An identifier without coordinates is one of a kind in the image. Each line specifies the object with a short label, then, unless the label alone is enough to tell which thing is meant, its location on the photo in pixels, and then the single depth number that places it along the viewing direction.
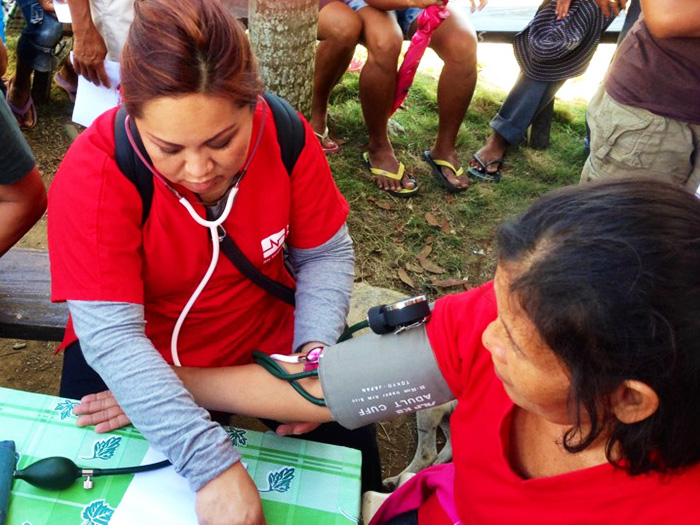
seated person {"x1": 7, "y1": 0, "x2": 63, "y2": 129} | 4.16
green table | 1.21
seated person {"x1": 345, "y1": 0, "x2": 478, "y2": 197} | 3.84
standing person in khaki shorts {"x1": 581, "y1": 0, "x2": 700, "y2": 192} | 2.35
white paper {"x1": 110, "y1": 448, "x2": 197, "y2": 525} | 1.21
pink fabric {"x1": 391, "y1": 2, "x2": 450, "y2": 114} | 3.68
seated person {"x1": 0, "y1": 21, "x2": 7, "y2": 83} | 3.26
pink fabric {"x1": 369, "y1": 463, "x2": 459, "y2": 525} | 1.50
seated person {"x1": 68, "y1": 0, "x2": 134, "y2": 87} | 2.96
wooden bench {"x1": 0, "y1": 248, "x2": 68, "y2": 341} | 2.14
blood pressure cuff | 1.41
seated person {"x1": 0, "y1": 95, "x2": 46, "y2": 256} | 2.05
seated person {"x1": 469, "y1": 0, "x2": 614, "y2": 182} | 4.02
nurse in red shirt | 1.32
